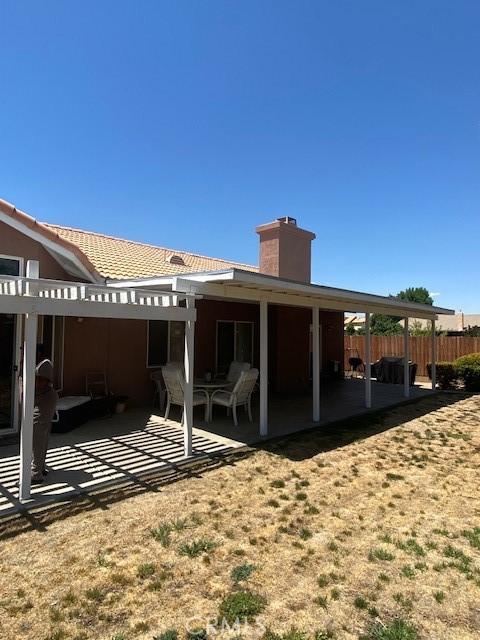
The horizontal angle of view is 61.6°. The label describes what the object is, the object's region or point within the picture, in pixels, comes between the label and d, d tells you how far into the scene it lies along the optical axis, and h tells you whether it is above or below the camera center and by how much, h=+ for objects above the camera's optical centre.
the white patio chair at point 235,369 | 10.18 -0.75
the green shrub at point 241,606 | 2.79 -1.90
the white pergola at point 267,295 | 6.48 +0.96
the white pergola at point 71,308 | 4.56 +0.43
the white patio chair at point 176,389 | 7.93 -0.99
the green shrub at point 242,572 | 3.26 -1.91
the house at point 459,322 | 47.18 +2.51
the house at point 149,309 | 5.88 +0.59
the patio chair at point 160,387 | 9.69 -1.12
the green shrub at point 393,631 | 2.61 -1.91
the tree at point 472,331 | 39.08 +1.13
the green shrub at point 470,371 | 14.69 -1.06
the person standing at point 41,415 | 4.99 -0.94
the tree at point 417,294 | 62.47 +7.46
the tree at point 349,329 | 37.94 +1.20
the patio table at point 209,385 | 8.77 -0.97
